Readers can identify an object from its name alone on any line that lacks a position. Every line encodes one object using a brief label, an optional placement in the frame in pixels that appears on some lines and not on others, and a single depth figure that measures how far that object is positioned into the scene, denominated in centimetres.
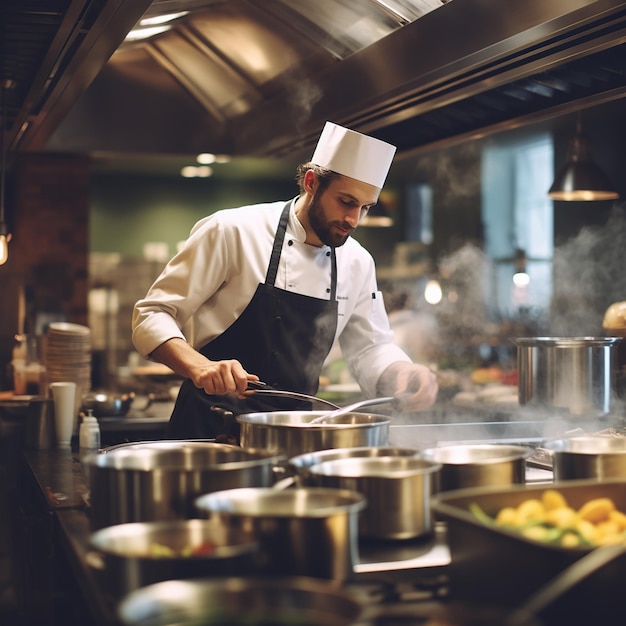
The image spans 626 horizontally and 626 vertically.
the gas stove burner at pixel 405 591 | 128
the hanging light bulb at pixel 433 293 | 646
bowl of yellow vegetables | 118
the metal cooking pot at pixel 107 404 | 364
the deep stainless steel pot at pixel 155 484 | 148
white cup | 313
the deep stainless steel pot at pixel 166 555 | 116
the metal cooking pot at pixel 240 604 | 99
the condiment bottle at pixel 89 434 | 295
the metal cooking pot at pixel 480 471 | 166
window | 804
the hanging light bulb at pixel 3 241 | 440
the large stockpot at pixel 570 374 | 277
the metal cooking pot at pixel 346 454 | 165
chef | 281
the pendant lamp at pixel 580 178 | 411
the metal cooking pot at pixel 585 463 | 172
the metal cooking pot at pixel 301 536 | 127
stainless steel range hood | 216
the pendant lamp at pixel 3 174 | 382
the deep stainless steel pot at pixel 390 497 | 151
